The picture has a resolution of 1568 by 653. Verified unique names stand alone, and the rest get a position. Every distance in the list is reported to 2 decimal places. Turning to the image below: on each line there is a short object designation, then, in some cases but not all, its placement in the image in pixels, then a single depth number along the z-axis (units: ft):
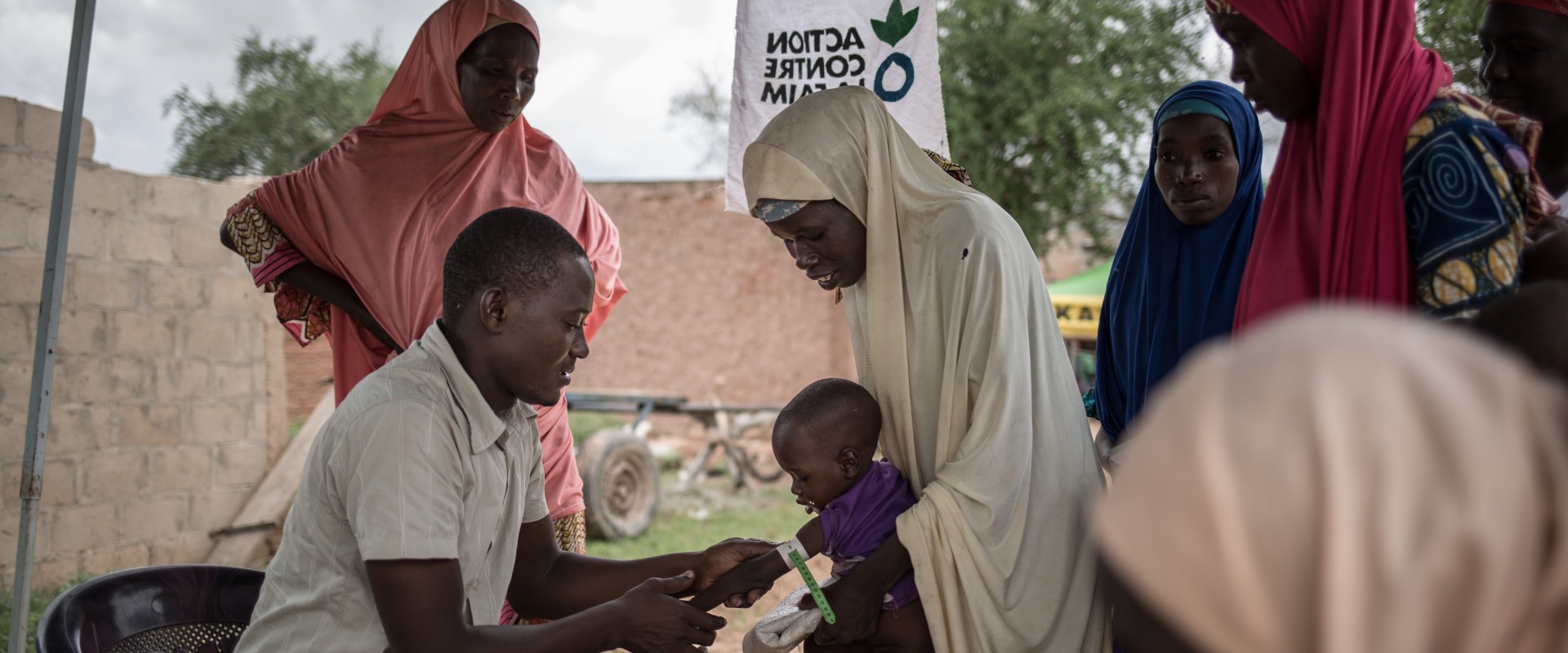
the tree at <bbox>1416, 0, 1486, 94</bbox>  21.08
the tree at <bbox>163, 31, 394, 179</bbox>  44.68
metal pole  12.00
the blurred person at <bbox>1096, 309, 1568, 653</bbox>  2.50
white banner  13.89
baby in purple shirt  8.58
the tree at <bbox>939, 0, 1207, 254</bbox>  30.73
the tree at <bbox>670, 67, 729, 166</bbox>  47.52
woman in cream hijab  8.09
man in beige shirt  7.07
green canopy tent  44.57
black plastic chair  7.98
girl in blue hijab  9.40
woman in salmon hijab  12.30
